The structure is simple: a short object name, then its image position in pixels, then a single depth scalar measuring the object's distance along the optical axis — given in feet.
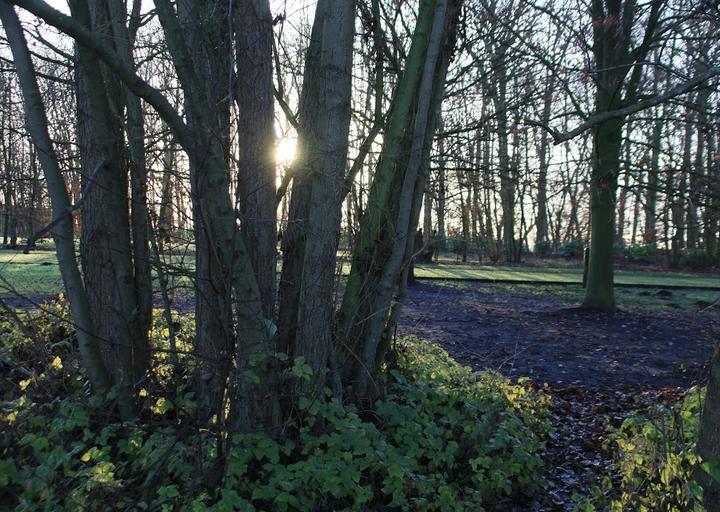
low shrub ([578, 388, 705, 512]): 11.08
